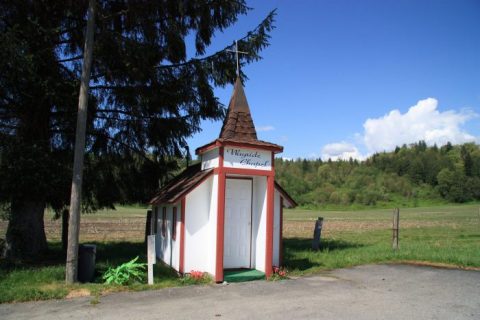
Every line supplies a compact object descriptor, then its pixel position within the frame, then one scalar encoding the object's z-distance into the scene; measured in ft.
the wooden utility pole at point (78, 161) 32.14
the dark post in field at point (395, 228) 51.30
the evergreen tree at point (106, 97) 38.63
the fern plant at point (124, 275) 31.74
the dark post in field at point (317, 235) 52.64
